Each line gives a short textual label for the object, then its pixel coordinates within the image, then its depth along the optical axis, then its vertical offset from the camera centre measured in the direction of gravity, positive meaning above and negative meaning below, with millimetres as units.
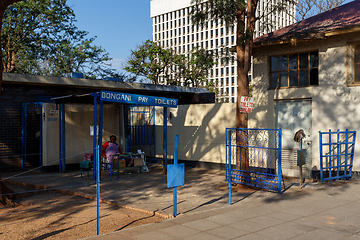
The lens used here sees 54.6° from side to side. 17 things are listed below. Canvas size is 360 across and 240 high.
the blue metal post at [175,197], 7011 -1562
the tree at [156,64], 38688 +6346
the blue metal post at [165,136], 14055 -668
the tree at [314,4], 28038 +9228
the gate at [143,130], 16766 -511
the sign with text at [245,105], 9820 +400
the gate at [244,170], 9797 -1440
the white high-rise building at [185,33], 97125 +25451
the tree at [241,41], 10109 +2339
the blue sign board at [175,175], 6888 -1113
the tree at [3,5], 8367 +2784
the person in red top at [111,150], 12938 -1125
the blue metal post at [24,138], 14477 -749
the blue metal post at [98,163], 5986 -777
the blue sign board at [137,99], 11167 +713
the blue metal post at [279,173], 8812 -1403
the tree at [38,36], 25750 +6728
